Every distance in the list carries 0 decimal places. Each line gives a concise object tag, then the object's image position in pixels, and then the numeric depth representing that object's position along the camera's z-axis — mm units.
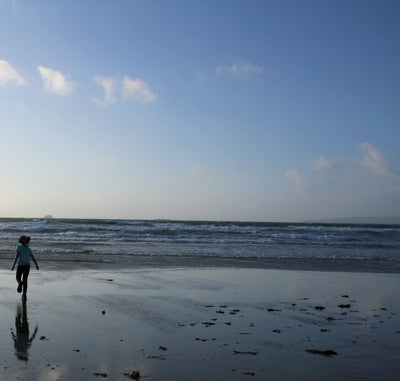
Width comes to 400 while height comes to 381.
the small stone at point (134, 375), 4619
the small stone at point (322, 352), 5652
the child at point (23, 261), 9461
